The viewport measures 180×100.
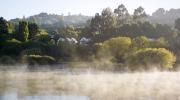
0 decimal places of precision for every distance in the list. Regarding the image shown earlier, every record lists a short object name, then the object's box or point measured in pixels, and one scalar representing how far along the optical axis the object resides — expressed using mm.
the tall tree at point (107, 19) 82658
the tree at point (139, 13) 110198
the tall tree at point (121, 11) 109492
